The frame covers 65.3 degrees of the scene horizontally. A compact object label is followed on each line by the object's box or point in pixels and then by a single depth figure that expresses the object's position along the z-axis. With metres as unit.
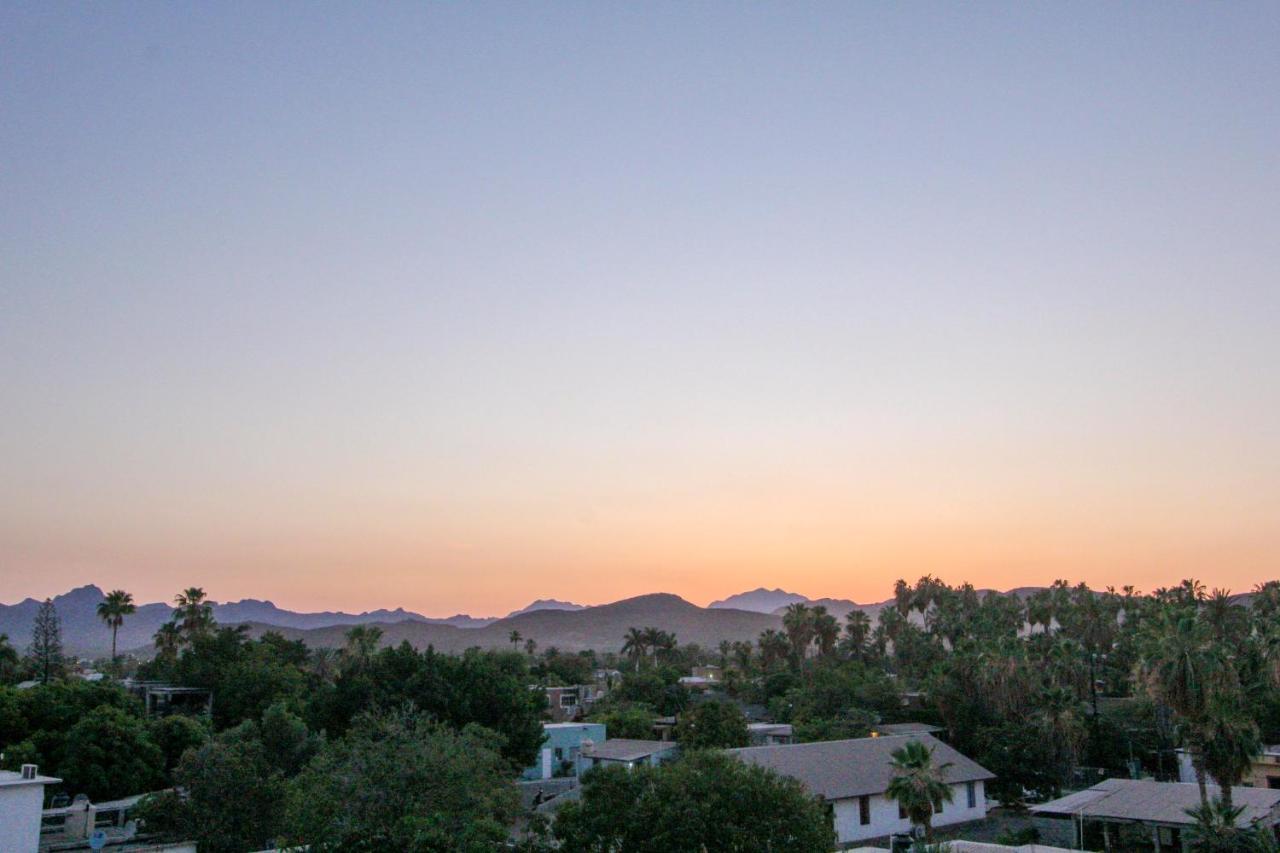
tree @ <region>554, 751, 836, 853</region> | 26.45
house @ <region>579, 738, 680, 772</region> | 53.59
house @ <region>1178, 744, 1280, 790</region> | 46.34
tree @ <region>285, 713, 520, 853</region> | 24.52
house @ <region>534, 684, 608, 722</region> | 87.50
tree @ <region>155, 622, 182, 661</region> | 91.75
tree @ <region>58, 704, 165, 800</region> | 46.59
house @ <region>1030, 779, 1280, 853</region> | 36.38
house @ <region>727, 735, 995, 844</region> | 44.41
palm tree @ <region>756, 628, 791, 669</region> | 111.36
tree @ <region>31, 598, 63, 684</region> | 89.69
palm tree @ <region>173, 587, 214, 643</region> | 94.66
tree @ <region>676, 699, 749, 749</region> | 58.81
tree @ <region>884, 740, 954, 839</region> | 36.47
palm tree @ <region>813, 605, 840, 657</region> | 108.19
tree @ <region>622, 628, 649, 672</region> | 133.88
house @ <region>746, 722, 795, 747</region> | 65.38
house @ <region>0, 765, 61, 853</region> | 31.67
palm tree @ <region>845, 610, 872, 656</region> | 114.06
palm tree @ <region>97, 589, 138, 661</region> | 96.31
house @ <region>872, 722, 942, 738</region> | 62.56
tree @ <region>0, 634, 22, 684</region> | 80.81
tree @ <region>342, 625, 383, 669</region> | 82.94
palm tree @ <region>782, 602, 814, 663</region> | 108.19
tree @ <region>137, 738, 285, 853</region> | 36.25
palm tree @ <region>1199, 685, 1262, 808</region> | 35.47
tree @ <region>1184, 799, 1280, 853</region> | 31.48
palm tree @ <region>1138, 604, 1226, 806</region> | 36.03
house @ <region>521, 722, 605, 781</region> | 63.53
